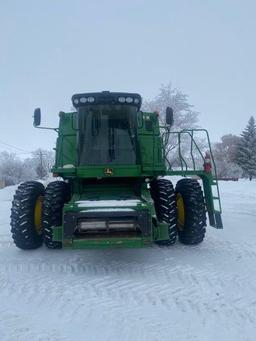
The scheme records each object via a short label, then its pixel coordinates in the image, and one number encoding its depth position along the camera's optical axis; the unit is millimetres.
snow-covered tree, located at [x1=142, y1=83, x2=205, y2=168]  40281
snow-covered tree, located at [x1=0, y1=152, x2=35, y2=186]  68625
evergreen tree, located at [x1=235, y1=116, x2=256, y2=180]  50188
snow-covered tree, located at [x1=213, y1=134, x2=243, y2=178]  66250
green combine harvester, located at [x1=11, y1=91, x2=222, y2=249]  6512
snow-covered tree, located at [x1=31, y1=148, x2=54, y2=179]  84538
